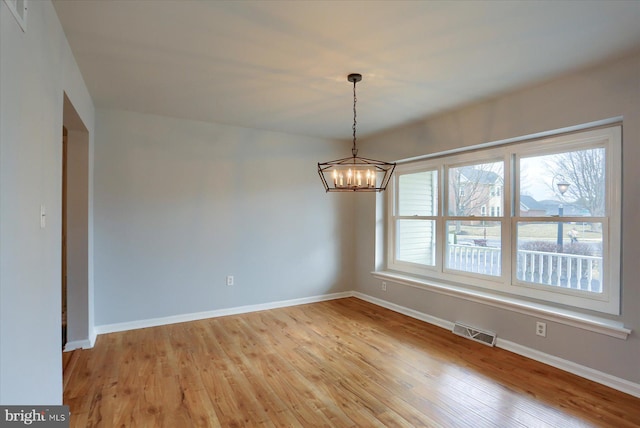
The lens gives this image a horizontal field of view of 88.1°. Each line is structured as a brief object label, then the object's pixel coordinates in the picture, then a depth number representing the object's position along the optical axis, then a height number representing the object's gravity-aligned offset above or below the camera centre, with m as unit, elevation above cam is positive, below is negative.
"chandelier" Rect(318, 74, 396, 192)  2.77 +0.29
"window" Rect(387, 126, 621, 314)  2.86 -0.07
